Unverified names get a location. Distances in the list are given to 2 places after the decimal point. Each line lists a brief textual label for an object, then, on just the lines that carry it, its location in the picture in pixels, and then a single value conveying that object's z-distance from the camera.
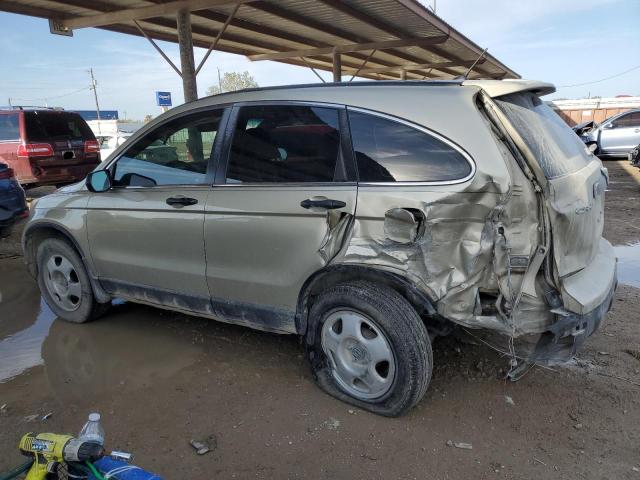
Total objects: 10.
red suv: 9.82
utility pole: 66.59
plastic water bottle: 1.66
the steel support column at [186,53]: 8.84
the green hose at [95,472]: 1.62
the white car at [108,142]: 15.58
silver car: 16.02
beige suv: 2.49
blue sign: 17.62
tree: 69.94
